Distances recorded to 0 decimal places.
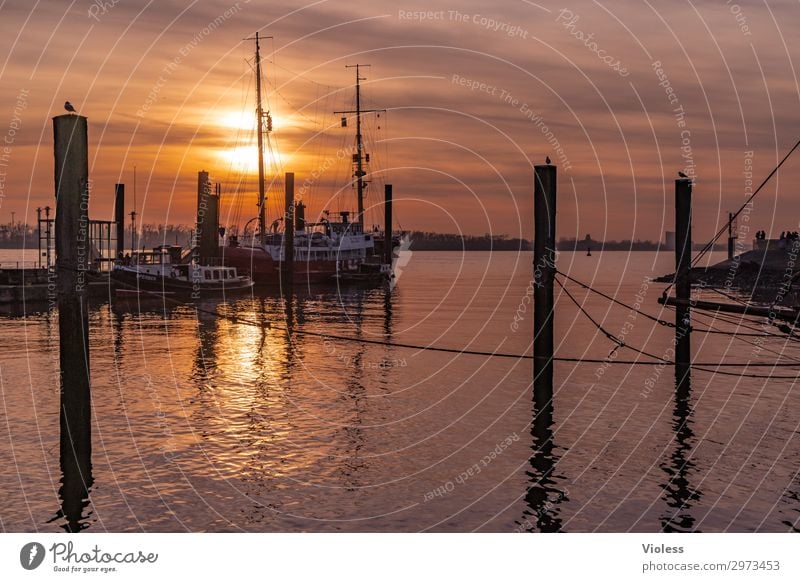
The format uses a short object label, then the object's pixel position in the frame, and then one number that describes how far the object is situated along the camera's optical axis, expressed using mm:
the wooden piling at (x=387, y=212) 90888
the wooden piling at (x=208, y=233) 72500
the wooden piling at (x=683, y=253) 20266
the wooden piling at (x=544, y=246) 16047
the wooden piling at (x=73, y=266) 13406
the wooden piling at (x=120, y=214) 77812
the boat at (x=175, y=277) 65750
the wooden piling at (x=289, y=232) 68000
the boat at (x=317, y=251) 83438
